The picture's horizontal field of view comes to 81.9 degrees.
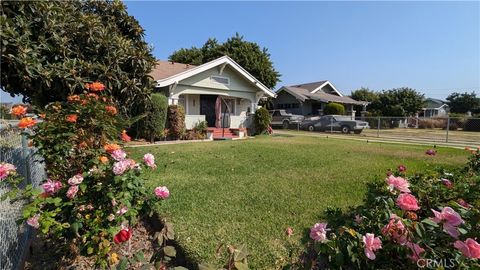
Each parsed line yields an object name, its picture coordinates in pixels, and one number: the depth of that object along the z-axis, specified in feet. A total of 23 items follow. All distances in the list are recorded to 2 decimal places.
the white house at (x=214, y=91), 48.24
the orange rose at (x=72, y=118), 8.70
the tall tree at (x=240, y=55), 97.45
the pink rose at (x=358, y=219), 6.06
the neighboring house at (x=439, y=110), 167.13
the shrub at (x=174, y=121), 43.83
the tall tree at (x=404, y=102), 114.21
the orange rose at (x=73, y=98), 9.57
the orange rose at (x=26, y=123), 8.42
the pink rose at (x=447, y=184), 7.96
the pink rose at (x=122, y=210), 7.58
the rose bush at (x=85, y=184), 7.20
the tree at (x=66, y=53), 12.98
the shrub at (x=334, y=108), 98.02
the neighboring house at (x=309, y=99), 103.86
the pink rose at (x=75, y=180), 7.23
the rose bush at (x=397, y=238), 4.49
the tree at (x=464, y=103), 150.79
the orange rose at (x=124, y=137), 10.81
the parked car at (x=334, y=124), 71.26
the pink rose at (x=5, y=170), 6.87
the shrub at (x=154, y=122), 39.34
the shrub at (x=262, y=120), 57.16
